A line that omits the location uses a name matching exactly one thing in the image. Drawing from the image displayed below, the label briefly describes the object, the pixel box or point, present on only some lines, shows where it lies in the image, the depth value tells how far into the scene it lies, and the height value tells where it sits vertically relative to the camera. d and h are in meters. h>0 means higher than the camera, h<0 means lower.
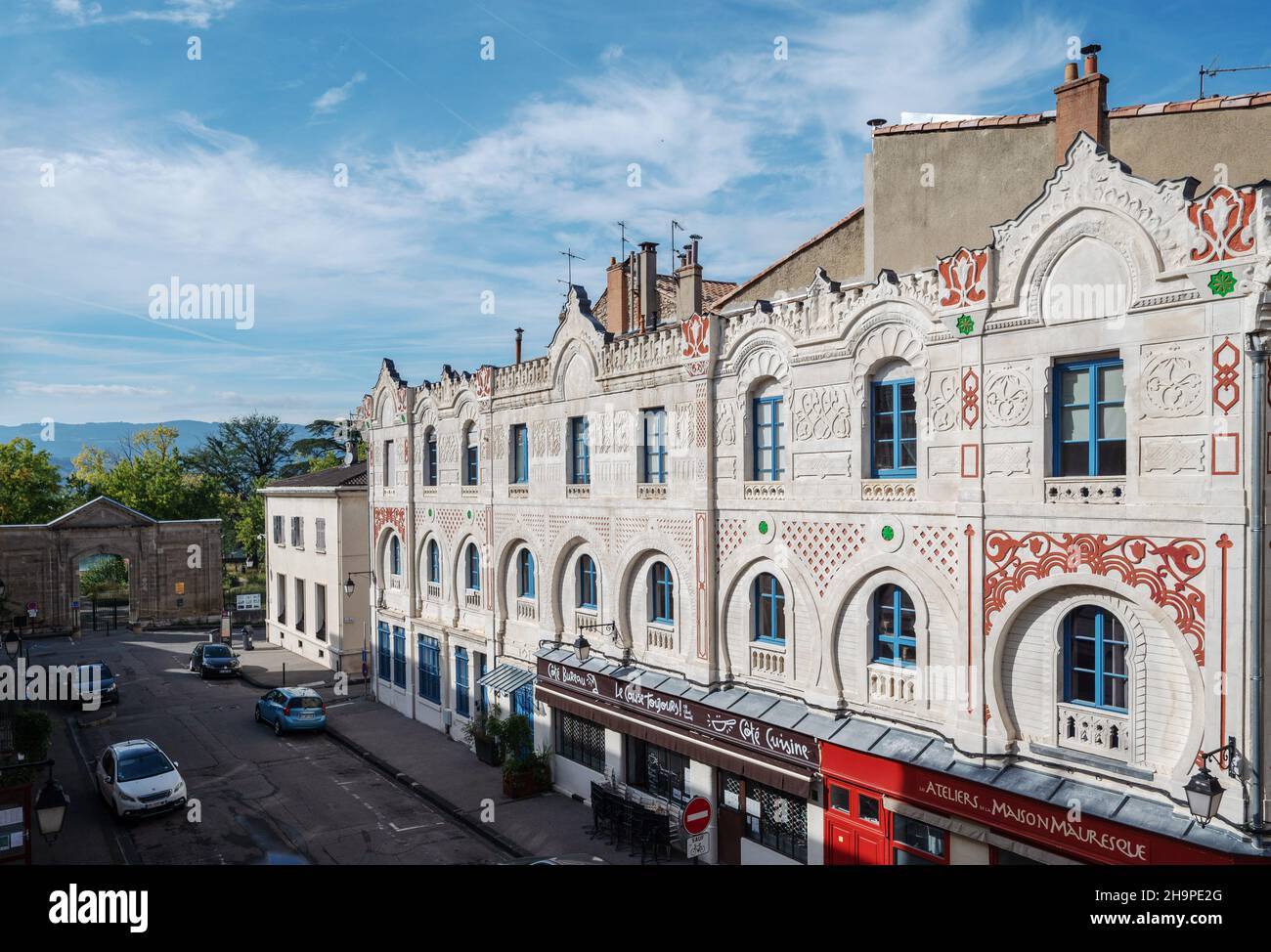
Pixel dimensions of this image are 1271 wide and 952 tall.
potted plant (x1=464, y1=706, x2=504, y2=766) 22.57 -7.29
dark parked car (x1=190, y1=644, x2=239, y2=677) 34.94 -7.83
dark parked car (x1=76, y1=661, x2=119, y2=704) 29.86 -7.45
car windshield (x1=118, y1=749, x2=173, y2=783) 20.36 -7.07
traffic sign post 12.55 -5.07
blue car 26.64 -7.52
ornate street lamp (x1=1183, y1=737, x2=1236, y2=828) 9.60 -3.66
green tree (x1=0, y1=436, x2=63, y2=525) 51.88 -1.00
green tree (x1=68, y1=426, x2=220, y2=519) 57.38 -1.14
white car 19.67 -7.25
